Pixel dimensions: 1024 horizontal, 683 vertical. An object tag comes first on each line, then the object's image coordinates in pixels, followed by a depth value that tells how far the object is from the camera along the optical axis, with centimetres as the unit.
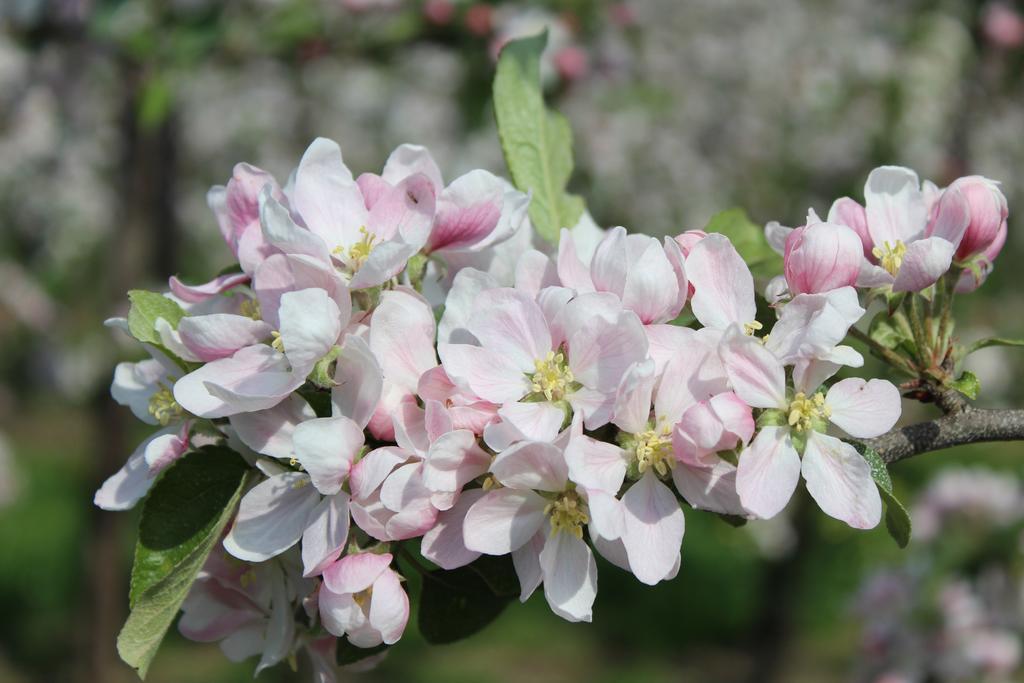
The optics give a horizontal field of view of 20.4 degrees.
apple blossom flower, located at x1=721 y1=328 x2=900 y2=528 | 63
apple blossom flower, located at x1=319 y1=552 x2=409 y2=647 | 65
